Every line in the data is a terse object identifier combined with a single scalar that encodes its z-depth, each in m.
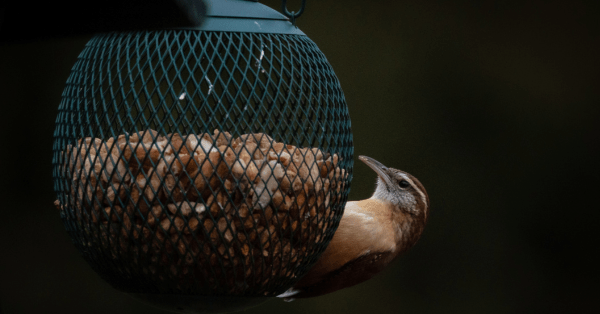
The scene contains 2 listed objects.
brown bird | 3.96
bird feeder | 3.86
